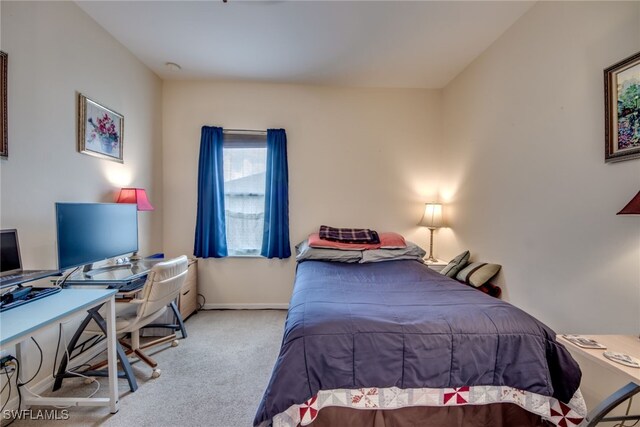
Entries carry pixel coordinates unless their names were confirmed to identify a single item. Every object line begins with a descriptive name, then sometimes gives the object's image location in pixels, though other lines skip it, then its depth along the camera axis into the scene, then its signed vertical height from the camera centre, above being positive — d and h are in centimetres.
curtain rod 322 +98
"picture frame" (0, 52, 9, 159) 153 +59
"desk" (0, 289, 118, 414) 112 -50
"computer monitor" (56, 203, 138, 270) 170 -15
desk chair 183 -67
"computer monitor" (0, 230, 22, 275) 139 -22
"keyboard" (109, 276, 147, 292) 175 -53
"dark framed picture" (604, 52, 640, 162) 137 +55
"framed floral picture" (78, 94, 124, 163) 207 +69
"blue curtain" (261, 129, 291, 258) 318 +19
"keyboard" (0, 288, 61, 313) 130 -47
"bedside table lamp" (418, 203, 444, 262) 317 -10
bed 125 -78
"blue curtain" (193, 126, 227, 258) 313 +17
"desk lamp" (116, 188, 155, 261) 241 +12
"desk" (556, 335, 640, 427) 98 -59
